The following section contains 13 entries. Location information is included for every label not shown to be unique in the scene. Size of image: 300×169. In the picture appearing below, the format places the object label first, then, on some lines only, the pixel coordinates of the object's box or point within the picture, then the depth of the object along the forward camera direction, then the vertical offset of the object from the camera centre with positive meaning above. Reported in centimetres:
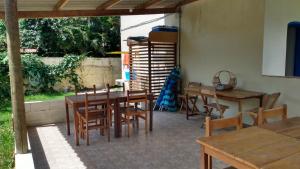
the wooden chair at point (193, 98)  691 -90
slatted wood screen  786 +1
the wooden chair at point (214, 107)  554 -90
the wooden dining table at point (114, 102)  499 -73
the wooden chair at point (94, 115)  492 -94
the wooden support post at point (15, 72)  325 -11
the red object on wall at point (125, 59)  1114 +11
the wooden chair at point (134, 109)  537 -93
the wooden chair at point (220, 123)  274 -61
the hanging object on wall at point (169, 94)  759 -85
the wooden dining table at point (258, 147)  201 -69
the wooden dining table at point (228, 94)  541 -63
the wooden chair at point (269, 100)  511 -70
